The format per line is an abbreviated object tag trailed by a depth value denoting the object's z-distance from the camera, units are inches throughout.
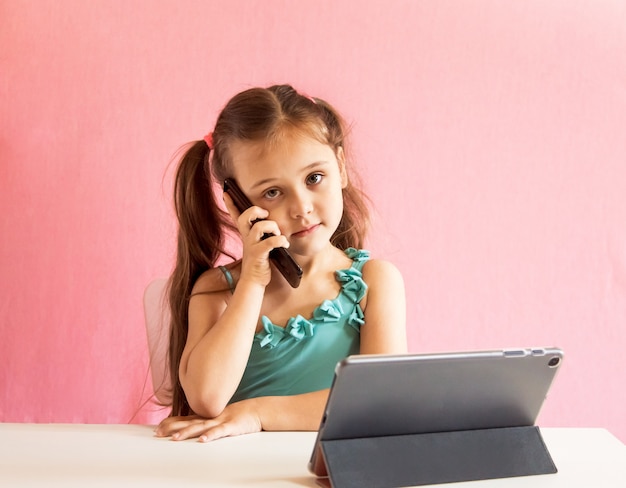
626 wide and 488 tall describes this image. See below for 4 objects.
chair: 59.1
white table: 31.2
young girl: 49.3
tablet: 29.7
